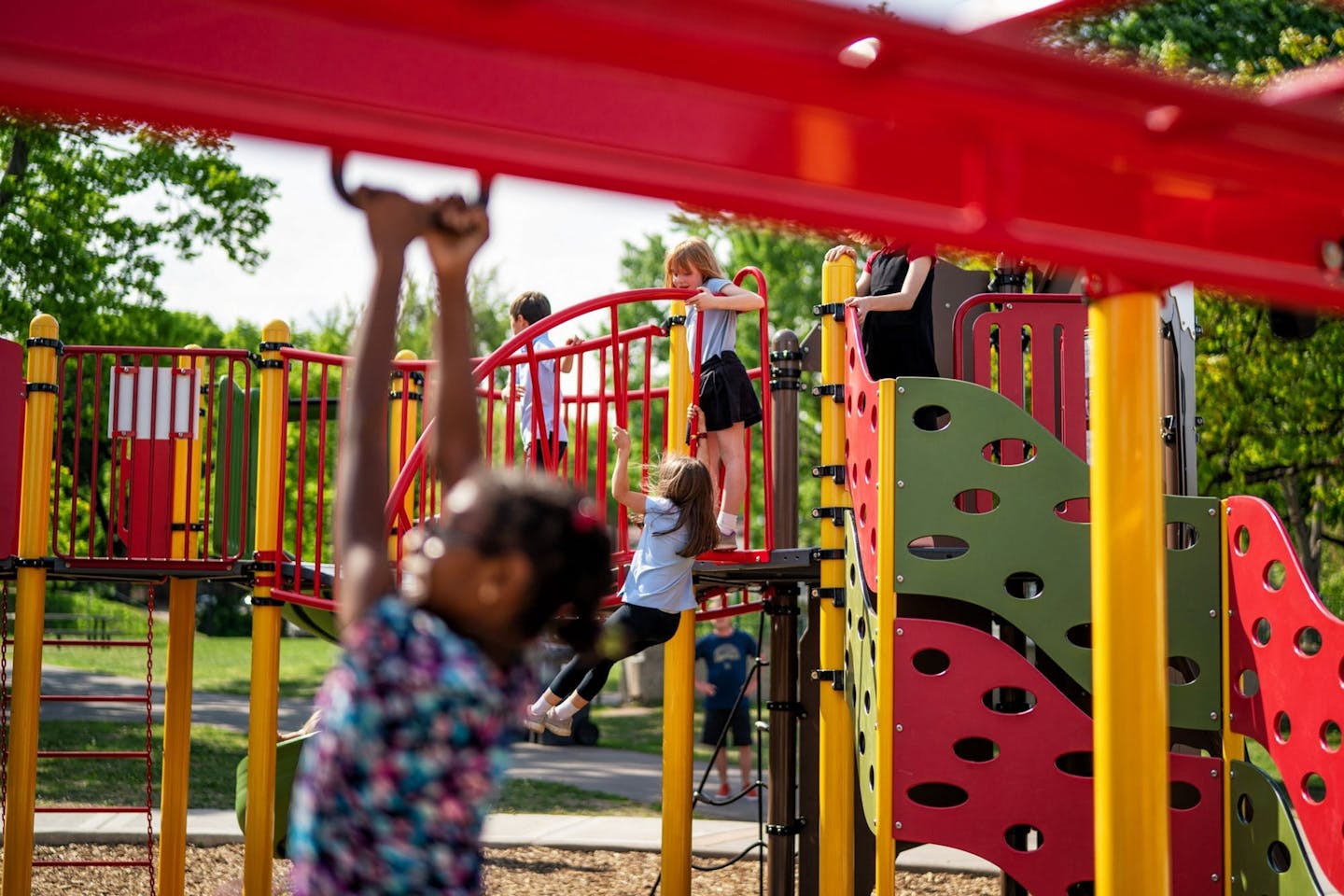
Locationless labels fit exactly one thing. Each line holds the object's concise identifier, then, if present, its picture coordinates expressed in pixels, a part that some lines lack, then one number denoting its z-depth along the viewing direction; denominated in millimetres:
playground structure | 1672
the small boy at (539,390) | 6637
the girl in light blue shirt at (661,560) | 5879
